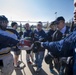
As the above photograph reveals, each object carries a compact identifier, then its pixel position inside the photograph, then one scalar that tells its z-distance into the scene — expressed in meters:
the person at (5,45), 1.58
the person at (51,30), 2.76
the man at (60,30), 1.95
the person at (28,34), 3.50
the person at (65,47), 0.94
